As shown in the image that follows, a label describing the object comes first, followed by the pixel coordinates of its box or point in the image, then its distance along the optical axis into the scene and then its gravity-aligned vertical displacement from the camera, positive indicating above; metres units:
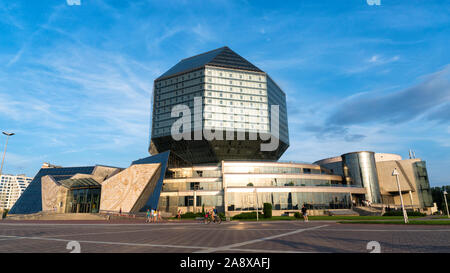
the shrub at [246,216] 38.53 -2.69
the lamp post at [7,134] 31.86 +8.86
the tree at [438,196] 92.28 -0.86
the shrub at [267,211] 37.94 -1.98
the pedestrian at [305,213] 27.27 -1.72
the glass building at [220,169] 51.47 +7.20
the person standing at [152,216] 37.44 -2.47
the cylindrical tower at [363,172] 62.76 +5.74
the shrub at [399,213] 35.88 -2.61
